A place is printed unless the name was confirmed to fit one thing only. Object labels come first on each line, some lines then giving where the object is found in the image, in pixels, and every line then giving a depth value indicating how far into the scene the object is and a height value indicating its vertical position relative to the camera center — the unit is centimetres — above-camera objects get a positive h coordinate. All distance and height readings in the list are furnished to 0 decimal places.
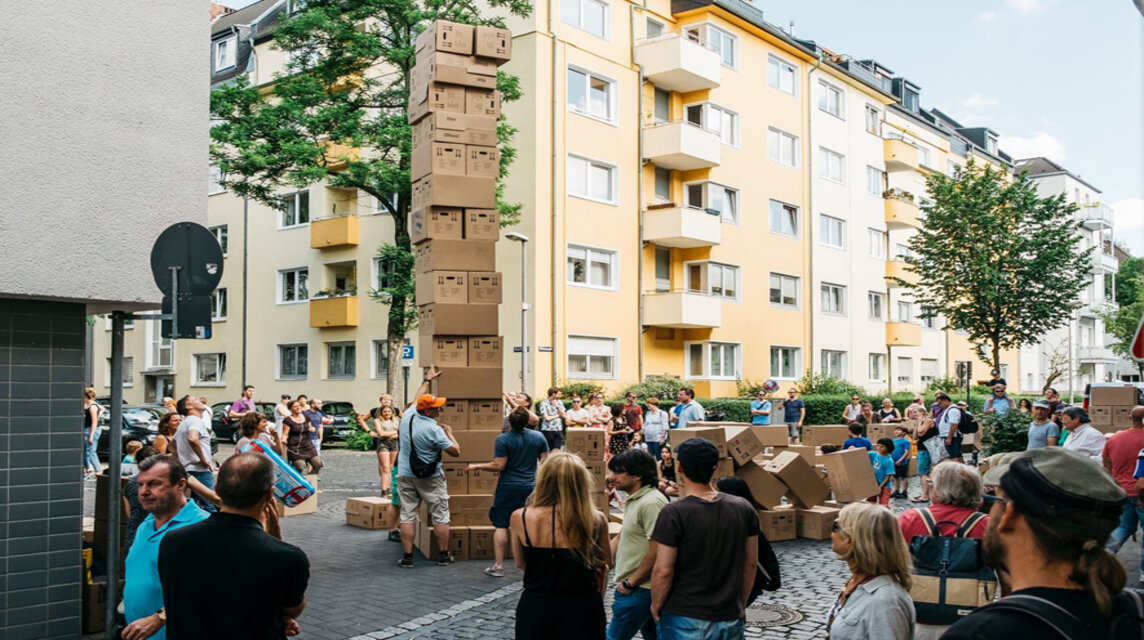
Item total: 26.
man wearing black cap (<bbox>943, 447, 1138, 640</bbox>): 204 -43
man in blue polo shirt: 434 -84
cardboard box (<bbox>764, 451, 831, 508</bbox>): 1246 -158
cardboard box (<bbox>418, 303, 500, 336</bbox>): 1133 +43
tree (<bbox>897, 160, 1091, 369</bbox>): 3061 +312
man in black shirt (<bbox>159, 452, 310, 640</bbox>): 370 -83
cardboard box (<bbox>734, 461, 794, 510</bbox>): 1201 -160
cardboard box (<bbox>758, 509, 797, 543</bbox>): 1227 -214
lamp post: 2650 +130
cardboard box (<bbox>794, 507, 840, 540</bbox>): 1265 -216
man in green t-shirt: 561 -104
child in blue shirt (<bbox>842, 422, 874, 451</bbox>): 1485 -128
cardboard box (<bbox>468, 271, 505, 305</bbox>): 1159 +81
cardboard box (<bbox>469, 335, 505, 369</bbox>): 1157 +5
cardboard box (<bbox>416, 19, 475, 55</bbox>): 1161 +382
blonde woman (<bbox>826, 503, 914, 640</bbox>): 405 -96
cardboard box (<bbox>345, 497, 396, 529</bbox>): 1343 -218
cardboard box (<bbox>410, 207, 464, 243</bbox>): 1149 +156
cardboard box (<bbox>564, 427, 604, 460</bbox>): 1178 -105
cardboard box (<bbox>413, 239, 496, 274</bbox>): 1142 +119
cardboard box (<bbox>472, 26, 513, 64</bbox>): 1181 +383
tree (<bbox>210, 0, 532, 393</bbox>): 2731 +686
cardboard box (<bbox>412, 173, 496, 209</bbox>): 1144 +195
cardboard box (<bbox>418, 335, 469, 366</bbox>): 1142 +5
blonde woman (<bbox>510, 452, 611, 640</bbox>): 462 -97
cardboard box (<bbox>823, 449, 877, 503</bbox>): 1365 -167
